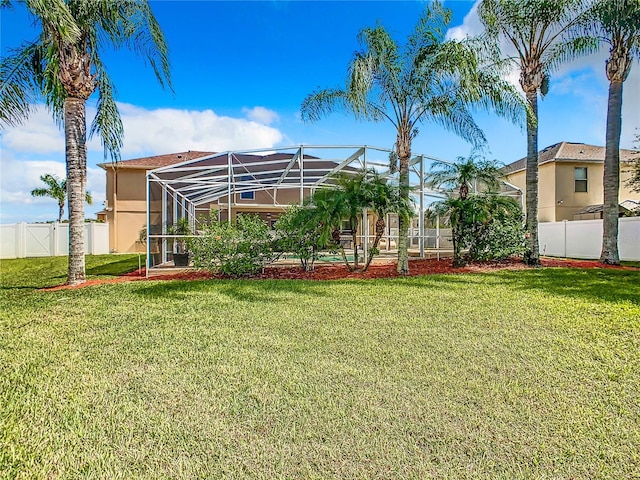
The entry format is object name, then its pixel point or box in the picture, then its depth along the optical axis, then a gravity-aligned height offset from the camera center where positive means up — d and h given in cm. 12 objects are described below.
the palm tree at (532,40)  1170 +692
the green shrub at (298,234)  1053 +10
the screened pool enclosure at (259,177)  1233 +249
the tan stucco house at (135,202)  2280 +237
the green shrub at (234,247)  1038 -29
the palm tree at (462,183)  1212 +192
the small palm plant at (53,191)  3175 +430
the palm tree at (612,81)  1191 +548
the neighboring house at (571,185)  2211 +328
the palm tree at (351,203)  998 +100
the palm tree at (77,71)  902 +444
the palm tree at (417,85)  1002 +457
